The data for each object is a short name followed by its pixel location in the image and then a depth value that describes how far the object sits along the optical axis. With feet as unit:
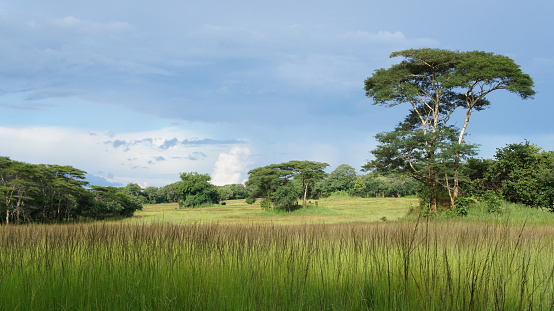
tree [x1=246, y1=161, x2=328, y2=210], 143.84
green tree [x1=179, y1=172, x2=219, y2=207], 191.72
